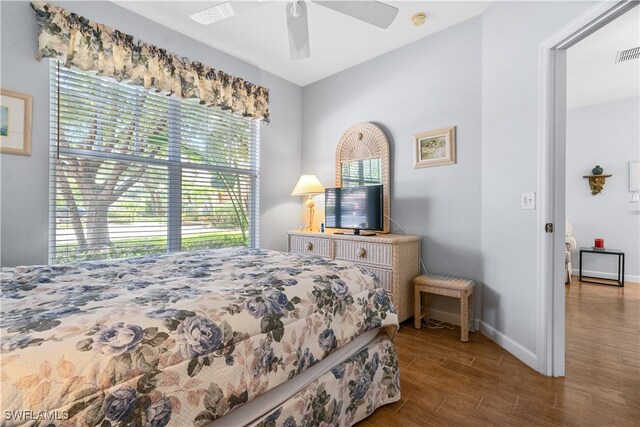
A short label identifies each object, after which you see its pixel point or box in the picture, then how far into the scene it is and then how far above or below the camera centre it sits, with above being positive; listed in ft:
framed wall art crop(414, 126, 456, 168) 9.02 +2.12
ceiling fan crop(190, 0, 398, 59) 6.03 +4.24
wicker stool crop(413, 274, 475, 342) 7.84 -2.07
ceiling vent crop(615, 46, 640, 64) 9.93 +5.55
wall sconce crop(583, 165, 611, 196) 14.53 +1.81
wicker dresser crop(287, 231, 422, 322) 8.56 -1.30
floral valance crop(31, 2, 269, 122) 6.83 +4.12
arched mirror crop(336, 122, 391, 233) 10.41 +2.05
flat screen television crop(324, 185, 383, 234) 9.50 +0.21
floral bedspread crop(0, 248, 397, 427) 2.04 -1.10
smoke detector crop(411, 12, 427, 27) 8.50 +5.69
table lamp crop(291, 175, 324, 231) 11.26 +1.01
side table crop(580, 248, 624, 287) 13.35 -1.82
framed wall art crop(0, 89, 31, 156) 6.38 +1.94
